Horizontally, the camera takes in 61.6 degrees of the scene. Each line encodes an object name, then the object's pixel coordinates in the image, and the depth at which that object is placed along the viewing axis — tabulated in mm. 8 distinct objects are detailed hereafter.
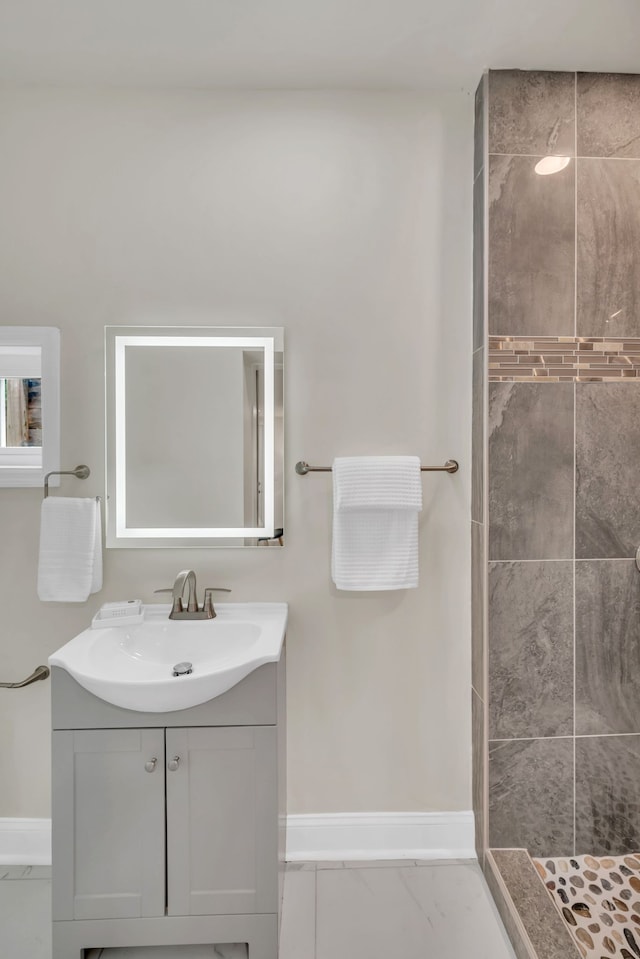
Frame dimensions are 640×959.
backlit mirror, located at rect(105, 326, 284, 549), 1749
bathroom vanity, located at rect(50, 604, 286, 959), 1364
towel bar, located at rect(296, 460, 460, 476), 1732
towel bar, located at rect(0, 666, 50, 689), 1675
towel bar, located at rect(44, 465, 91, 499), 1726
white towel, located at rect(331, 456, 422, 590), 1662
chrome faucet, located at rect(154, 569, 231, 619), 1659
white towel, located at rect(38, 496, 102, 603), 1669
